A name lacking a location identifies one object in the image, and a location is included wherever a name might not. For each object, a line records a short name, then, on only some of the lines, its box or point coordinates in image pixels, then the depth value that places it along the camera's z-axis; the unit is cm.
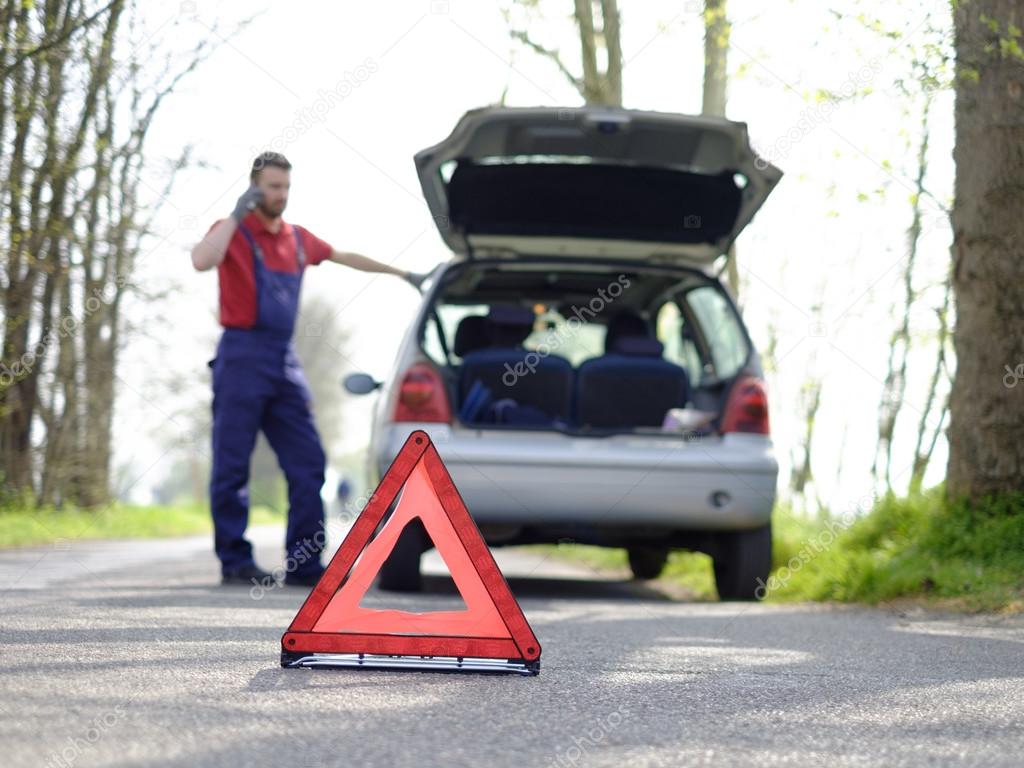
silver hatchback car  664
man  686
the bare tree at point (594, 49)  1605
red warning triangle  385
